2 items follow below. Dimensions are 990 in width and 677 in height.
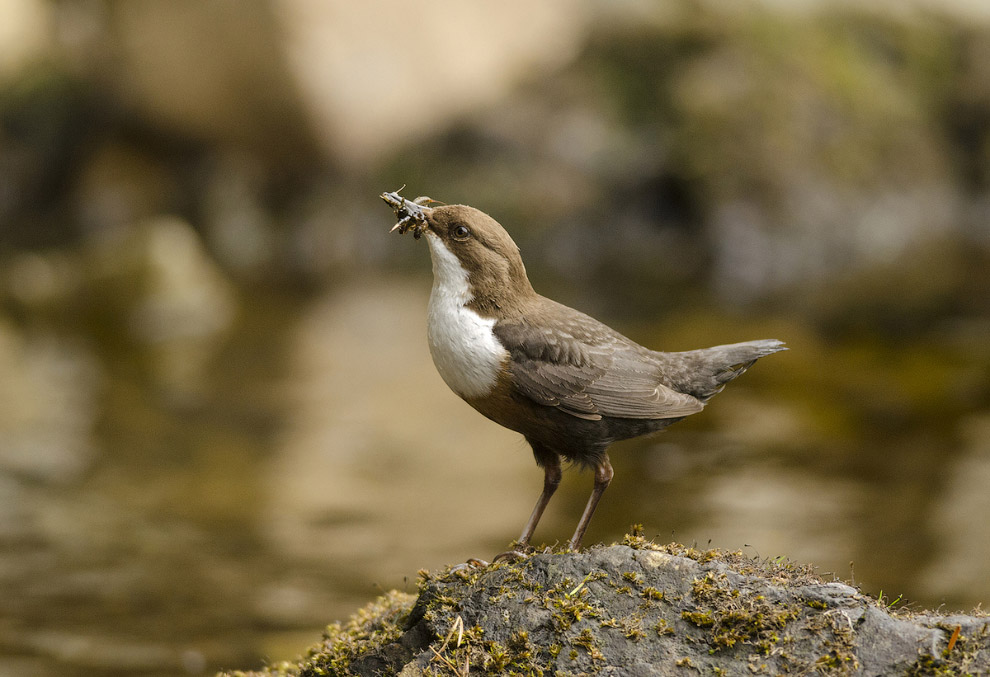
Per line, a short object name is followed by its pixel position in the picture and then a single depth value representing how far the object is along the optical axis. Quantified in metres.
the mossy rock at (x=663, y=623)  6.04
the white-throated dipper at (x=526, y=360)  7.39
